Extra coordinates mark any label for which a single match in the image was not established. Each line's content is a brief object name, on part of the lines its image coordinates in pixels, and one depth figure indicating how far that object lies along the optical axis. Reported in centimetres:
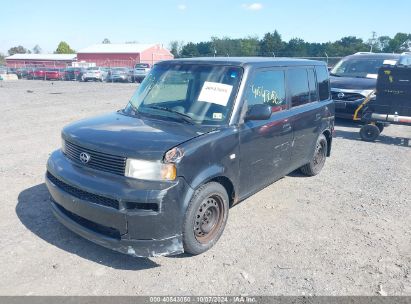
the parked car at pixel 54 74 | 3703
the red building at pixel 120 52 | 6868
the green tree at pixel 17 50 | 11856
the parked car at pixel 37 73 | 3769
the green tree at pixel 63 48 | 11212
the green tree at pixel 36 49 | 13061
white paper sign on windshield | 385
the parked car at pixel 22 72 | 3978
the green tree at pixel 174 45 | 10612
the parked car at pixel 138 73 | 3211
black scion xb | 311
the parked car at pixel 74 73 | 3561
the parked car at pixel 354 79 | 989
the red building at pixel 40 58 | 7356
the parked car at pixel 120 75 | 3338
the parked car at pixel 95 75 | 3444
